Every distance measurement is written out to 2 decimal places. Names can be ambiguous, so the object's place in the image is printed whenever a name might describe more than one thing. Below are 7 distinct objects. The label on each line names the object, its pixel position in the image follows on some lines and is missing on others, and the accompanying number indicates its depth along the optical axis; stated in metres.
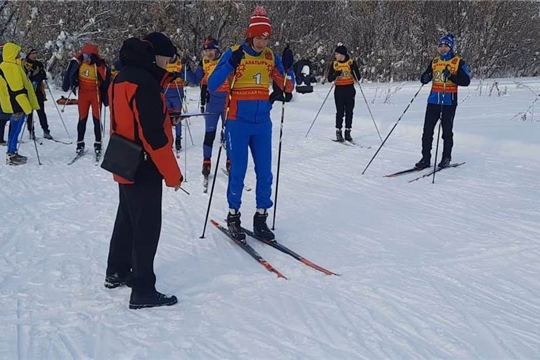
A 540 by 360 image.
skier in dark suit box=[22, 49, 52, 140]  9.88
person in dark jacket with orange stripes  3.32
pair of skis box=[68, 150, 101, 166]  8.58
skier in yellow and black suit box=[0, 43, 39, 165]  7.78
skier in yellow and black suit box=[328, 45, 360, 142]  10.05
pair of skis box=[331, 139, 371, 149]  9.90
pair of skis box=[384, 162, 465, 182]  7.54
